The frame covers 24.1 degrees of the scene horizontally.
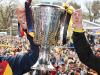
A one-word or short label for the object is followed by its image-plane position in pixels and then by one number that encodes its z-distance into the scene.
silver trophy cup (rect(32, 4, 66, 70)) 2.27
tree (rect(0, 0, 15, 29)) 22.62
